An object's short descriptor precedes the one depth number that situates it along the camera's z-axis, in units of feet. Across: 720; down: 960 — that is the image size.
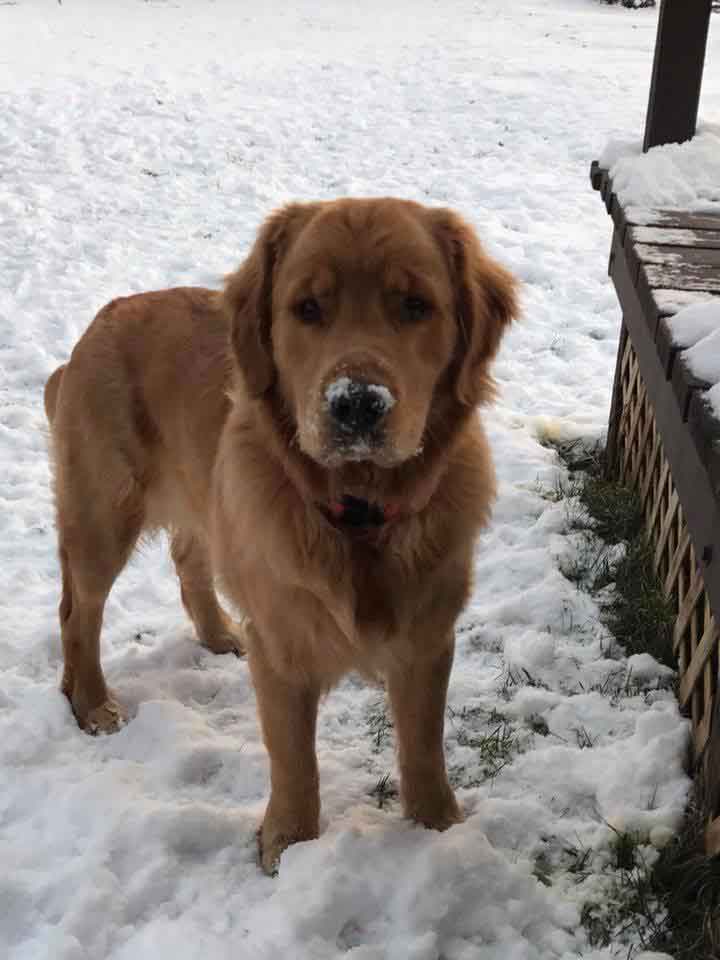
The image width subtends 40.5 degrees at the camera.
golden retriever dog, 7.50
